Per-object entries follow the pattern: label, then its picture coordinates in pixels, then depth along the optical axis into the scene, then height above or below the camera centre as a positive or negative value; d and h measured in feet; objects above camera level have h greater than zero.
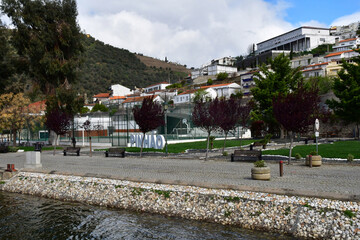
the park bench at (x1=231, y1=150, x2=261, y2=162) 67.31 -4.90
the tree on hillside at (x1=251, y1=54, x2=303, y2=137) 135.95 +18.56
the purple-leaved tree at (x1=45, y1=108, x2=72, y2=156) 99.71 +3.91
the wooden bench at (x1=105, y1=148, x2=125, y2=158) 87.79 -4.73
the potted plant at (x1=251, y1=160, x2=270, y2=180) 45.98 -5.61
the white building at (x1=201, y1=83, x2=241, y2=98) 324.19 +40.75
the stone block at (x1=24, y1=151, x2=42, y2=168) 68.18 -5.02
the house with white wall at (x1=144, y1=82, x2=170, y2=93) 438.40 +60.14
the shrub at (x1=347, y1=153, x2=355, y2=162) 61.13 -5.35
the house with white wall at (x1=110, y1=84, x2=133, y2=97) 408.87 +52.42
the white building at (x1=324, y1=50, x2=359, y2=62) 313.32 +67.54
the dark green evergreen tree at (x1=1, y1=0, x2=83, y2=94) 128.57 +37.46
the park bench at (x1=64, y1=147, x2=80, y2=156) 98.08 -4.42
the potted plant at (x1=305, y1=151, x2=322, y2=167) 59.36 -5.40
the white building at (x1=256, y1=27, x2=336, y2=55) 421.59 +114.09
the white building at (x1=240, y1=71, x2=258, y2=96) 326.94 +50.30
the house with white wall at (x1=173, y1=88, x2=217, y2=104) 312.09 +34.34
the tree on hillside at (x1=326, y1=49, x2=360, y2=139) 125.90 +13.16
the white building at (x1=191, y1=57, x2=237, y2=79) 453.17 +83.49
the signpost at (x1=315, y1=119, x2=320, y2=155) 61.59 +0.78
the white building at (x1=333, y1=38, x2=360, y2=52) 368.21 +91.89
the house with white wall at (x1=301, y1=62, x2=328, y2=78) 290.76 +50.45
